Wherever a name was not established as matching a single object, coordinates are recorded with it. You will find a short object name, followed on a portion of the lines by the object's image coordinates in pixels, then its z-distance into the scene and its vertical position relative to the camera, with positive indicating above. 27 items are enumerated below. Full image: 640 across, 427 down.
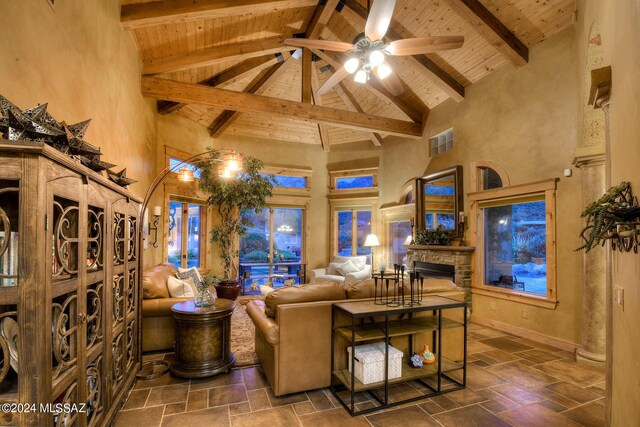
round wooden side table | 3.21 -1.23
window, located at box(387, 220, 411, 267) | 7.73 -0.49
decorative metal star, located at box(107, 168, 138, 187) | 2.76 +0.38
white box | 2.78 -1.26
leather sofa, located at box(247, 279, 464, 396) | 2.88 -1.04
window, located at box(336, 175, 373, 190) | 8.80 +1.09
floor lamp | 3.24 -0.38
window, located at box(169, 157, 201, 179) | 6.79 +1.24
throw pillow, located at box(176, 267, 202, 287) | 4.91 -0.84
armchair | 7.48 -1.26
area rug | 3.77 -1.66
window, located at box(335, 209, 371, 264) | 8.89 -0.29
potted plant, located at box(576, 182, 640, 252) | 1.46 +0.04
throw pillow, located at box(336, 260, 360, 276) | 7.77 -1.16
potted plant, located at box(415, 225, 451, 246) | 6.05 -0.32
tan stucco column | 3.67 -0.66
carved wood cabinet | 1.37 -0.35
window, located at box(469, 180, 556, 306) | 4.49 -0.30
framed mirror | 5.96 +0.42
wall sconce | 5.34 +0.17
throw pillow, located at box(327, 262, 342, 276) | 7.90 -1.20
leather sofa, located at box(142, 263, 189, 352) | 3.77 -1.14
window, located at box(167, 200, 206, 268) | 7.02 -0.30
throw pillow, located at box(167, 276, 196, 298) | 4.07 -0.86
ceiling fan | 3.20 +1.93
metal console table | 2.71 -1.01
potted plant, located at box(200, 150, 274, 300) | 6.68 +0.53
